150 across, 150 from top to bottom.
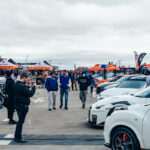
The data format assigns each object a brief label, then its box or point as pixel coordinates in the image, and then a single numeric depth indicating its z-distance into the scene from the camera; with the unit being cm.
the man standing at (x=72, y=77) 2880
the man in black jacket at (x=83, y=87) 1442
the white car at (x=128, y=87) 1196
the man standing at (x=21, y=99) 734
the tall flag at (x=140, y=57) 3106
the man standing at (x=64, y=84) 1417
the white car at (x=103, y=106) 859
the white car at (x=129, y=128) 529
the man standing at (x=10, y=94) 1012
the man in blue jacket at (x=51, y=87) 1365
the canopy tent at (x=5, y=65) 3025
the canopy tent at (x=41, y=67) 3899
